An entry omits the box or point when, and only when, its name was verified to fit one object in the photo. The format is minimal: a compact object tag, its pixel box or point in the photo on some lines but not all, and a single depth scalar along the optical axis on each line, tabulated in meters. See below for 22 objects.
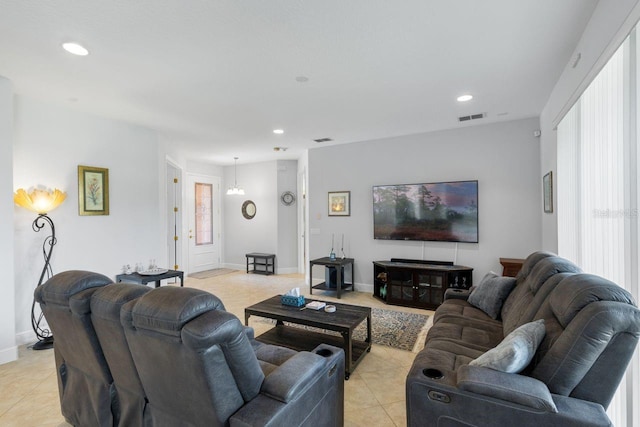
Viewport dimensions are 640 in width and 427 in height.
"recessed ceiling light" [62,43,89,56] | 2.38
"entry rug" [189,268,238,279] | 7.19
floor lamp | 3.29
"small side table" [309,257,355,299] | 5.24
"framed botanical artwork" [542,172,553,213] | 3.58
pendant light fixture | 7.40
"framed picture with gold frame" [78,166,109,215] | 3.92
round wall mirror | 7.97
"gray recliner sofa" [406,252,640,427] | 1.36
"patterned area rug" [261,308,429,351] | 3.46
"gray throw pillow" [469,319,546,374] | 1.55
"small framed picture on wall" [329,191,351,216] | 5.85
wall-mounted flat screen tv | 4.80
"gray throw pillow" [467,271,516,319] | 2.91
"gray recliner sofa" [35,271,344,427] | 1.28
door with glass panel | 7.50
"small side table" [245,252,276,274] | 7.50
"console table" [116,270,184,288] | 4.05
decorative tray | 4.17
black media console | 4.58
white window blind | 1.73
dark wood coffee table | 2.78
